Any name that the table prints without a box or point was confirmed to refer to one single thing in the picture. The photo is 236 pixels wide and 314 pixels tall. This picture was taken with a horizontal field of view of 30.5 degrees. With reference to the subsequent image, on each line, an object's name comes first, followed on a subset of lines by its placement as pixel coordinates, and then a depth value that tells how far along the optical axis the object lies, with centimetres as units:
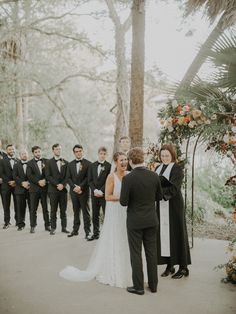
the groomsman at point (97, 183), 824
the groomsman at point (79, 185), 859
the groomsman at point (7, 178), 981
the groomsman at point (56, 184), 893
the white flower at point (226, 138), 552
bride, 557
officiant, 583
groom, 499
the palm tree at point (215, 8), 738
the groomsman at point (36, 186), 920
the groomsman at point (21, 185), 945
